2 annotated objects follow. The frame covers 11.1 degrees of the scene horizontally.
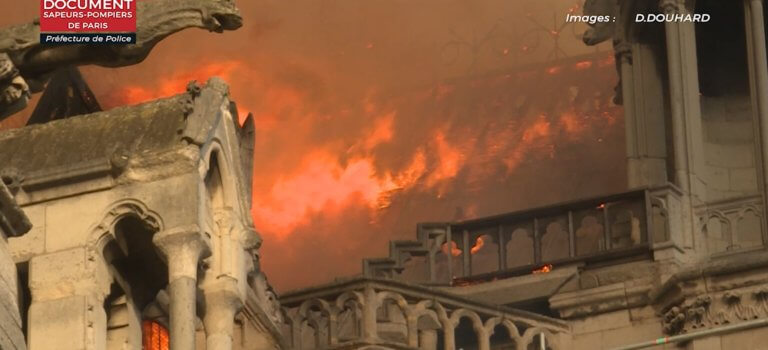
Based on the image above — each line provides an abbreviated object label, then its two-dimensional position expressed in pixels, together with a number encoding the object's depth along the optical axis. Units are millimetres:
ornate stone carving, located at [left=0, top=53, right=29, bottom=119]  20656
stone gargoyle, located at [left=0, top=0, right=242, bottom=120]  23234
